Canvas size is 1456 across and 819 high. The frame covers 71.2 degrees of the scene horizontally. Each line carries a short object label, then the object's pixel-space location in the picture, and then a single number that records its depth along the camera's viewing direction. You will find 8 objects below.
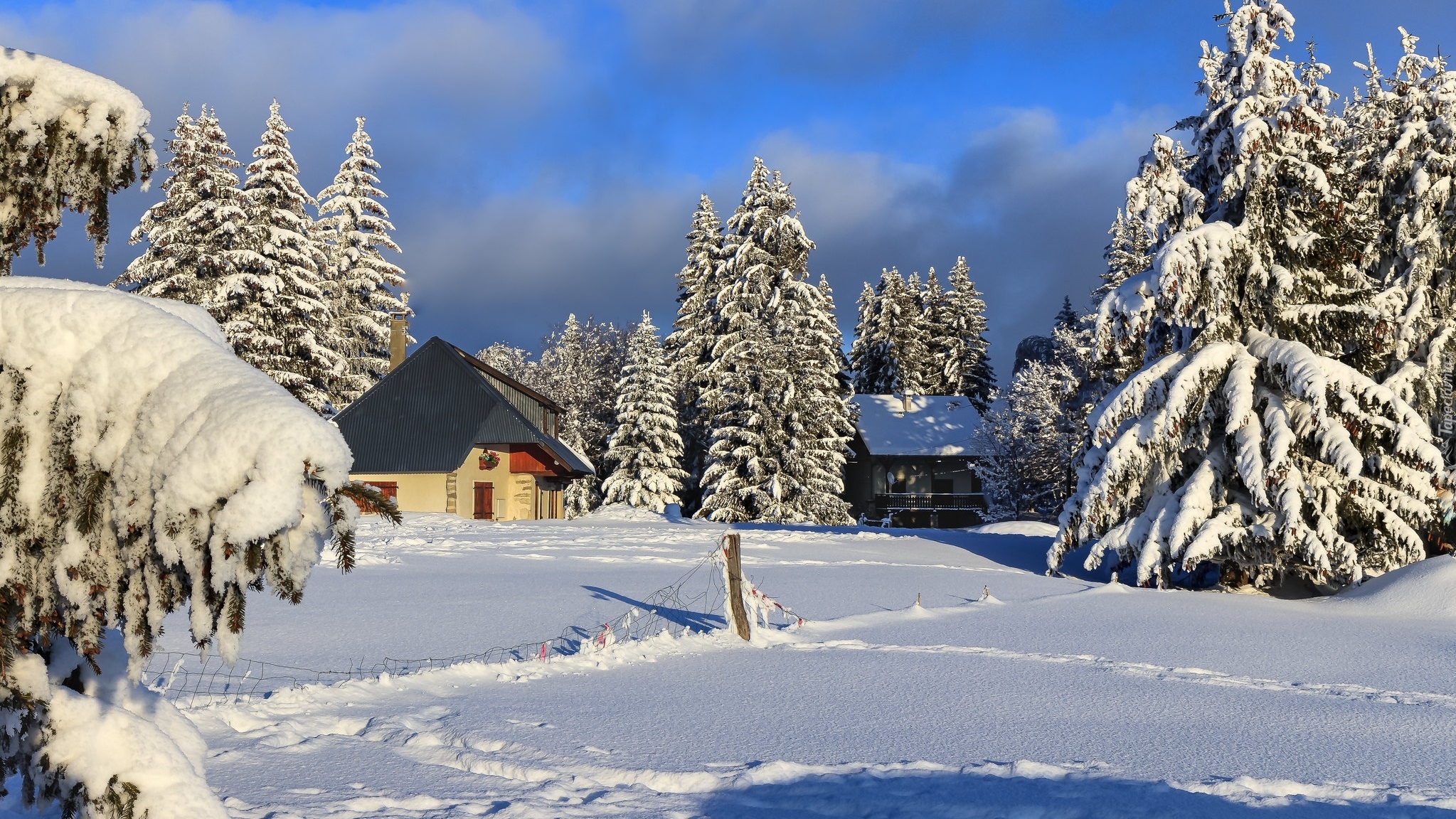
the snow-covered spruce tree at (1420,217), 21.81
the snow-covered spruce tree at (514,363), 75.81
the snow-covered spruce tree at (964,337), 68.62
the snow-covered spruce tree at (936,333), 69.50
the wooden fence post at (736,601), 13.05
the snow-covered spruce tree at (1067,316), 72.31
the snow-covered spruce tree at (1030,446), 40.34
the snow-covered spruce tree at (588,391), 57.65
